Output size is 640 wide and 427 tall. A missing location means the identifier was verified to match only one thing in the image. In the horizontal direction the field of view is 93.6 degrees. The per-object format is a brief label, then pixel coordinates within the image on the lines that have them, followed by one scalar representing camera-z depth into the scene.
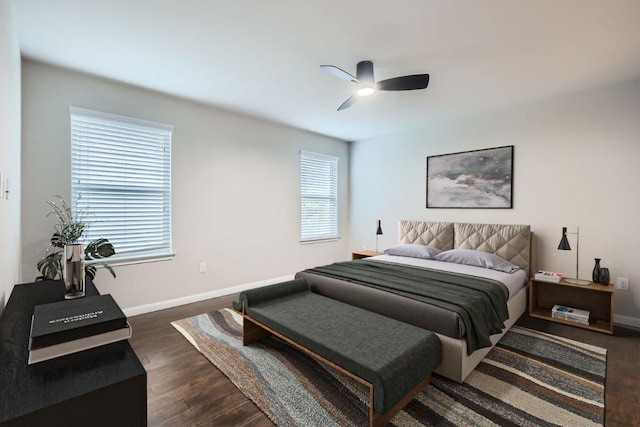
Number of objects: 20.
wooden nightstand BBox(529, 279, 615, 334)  2.94
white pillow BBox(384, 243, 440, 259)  3.96
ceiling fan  2.49
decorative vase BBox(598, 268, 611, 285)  2.99
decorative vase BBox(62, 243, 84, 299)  1.53
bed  2.06
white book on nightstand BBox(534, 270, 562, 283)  3.17
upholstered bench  1.57
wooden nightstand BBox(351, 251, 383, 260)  4.79
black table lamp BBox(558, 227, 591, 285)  3.10
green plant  2.47
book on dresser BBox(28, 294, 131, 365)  0.87
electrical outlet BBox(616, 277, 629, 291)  3.08
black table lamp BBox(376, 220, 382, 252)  4.81
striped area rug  1.74
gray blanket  2.15
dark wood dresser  0.67
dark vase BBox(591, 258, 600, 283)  3.04
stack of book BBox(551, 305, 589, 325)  3.02
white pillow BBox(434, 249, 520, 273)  3.36
